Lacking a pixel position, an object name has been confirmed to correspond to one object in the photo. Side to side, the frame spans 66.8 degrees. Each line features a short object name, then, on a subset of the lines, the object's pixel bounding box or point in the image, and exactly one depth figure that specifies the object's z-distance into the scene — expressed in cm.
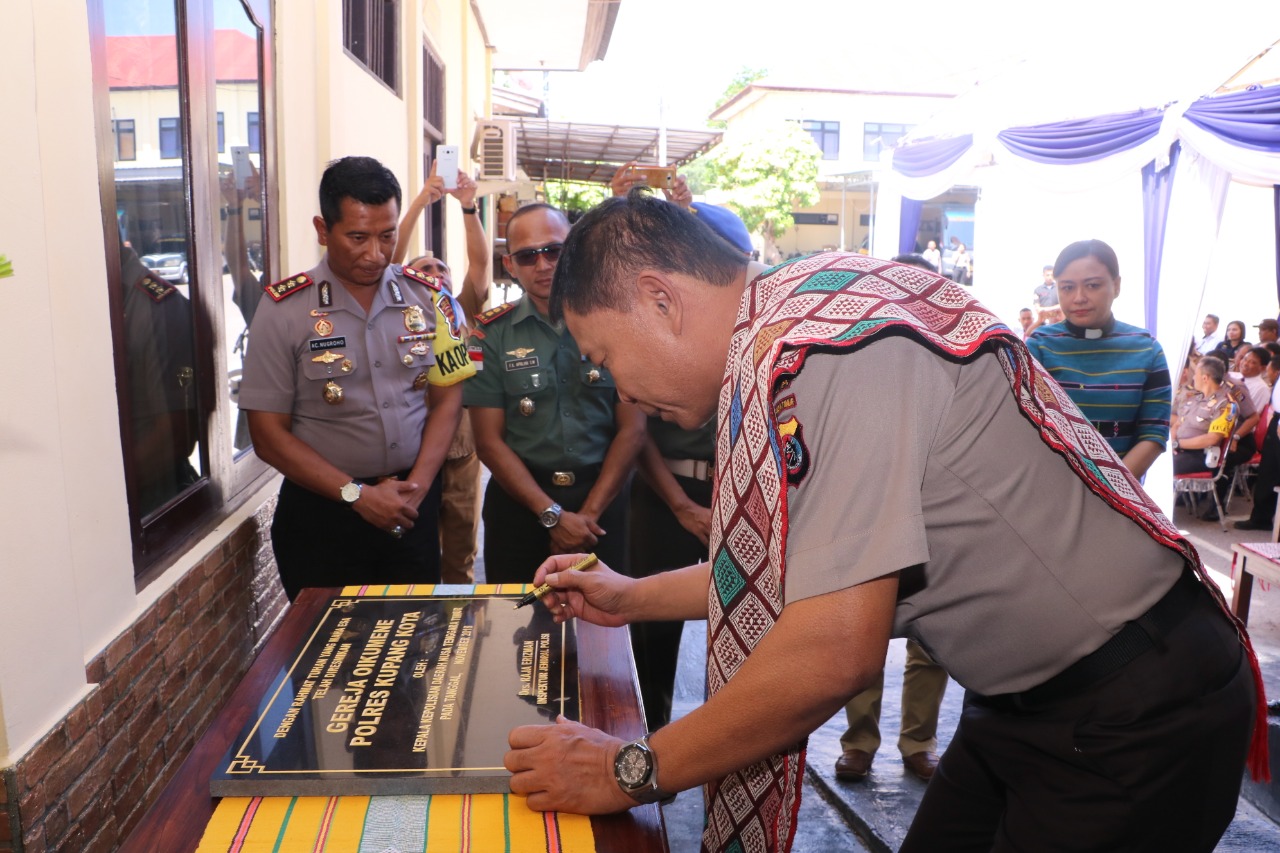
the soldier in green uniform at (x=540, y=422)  293
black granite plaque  114
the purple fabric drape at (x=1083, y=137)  594
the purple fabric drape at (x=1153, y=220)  591
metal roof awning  1168
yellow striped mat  103
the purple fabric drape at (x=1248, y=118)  518
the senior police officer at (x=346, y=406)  266
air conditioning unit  677
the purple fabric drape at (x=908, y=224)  945
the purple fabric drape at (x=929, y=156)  788
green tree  2583
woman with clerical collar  326
